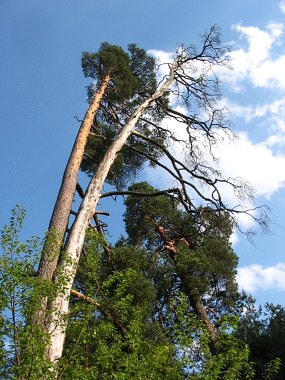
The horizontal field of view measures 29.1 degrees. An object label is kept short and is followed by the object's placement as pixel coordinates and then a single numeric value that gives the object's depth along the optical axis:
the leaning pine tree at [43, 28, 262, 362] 7.00
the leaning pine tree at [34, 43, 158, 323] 9.27
